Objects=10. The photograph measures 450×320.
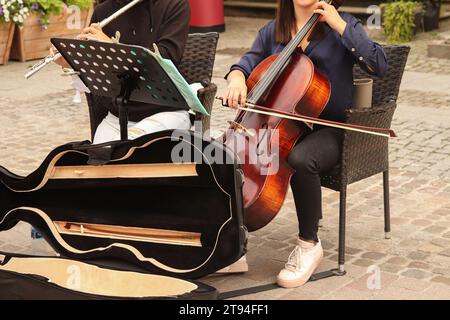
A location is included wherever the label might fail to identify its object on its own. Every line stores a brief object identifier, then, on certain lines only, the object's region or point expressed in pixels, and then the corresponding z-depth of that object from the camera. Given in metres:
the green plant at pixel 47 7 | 9.48
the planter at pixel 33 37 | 9.64
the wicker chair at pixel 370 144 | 3.55
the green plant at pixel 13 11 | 9.07
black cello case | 3.09
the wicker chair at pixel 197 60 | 4.21
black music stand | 3.06
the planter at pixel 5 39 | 9.27
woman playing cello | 3.45
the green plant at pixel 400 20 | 10.41
